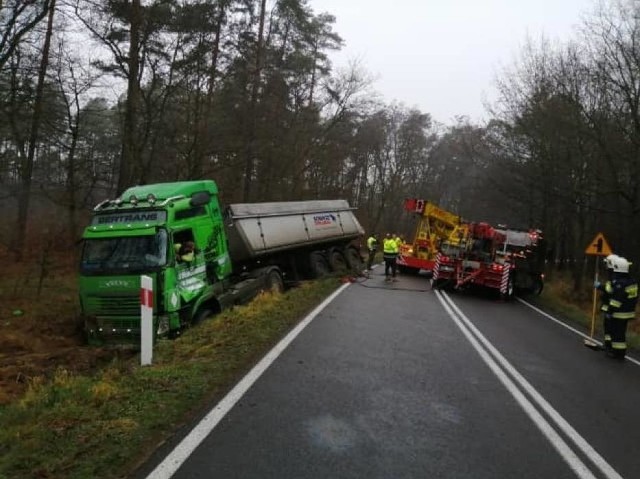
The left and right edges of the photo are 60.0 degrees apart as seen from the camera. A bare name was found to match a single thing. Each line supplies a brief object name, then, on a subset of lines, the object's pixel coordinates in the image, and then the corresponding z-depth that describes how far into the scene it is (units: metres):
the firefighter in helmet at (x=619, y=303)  9.62
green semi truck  10.08
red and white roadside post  7.12
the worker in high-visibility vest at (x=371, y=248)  23.50
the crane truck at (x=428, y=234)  22.48
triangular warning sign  13.36
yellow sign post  13.34
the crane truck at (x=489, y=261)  18.58
